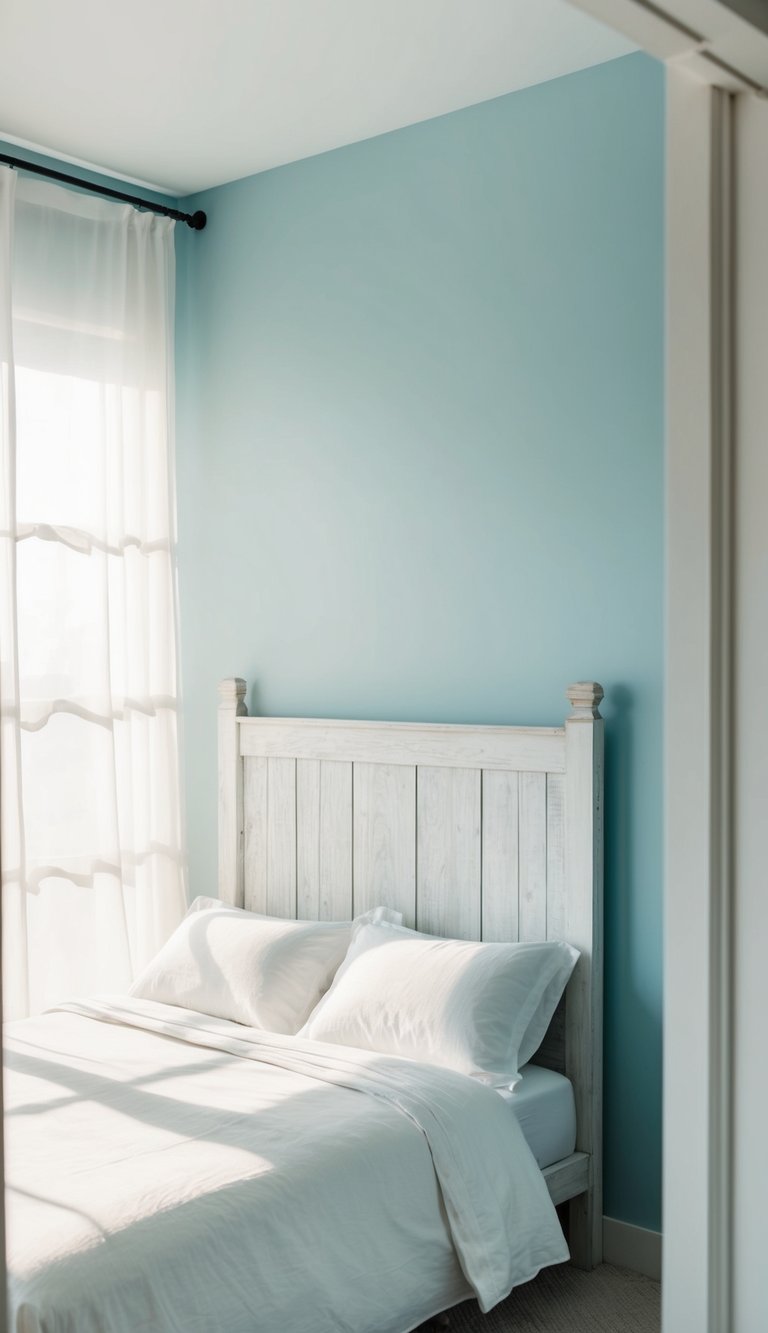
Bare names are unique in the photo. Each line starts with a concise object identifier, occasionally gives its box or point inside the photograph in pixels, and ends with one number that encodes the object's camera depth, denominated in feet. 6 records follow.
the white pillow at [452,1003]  8.87
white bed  6.57
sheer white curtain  11.42
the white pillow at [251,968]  10.18
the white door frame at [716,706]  5.28
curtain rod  11.16
